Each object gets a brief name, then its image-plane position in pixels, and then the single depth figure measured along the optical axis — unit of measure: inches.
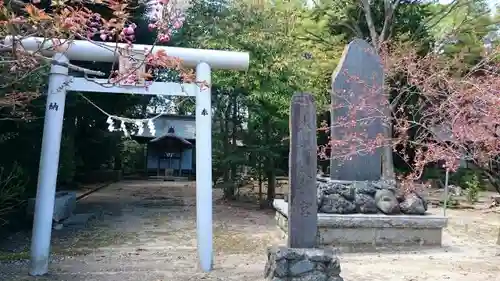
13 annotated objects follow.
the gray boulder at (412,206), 333.7
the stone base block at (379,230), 316.8
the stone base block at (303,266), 197.3
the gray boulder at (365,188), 340.5
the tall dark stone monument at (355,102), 354.9
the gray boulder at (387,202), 328.2
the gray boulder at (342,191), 335.3
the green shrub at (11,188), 294.6
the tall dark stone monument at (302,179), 207.2
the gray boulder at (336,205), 325.7
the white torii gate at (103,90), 247.0
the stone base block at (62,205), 374.0
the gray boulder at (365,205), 330.0
